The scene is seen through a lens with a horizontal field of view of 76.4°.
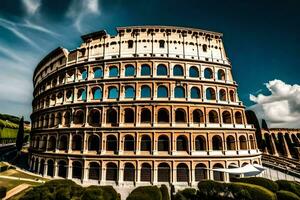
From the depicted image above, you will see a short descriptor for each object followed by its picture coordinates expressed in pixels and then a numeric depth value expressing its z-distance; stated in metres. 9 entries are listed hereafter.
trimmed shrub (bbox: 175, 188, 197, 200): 16.70
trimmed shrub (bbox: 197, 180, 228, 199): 16.61
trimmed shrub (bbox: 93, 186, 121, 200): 15.00
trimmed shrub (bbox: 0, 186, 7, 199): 17.61
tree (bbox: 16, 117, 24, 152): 40.66
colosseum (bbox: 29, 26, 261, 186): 24.80
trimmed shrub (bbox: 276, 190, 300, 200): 15.29
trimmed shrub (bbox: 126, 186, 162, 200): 14.27
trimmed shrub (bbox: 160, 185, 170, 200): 16.80
